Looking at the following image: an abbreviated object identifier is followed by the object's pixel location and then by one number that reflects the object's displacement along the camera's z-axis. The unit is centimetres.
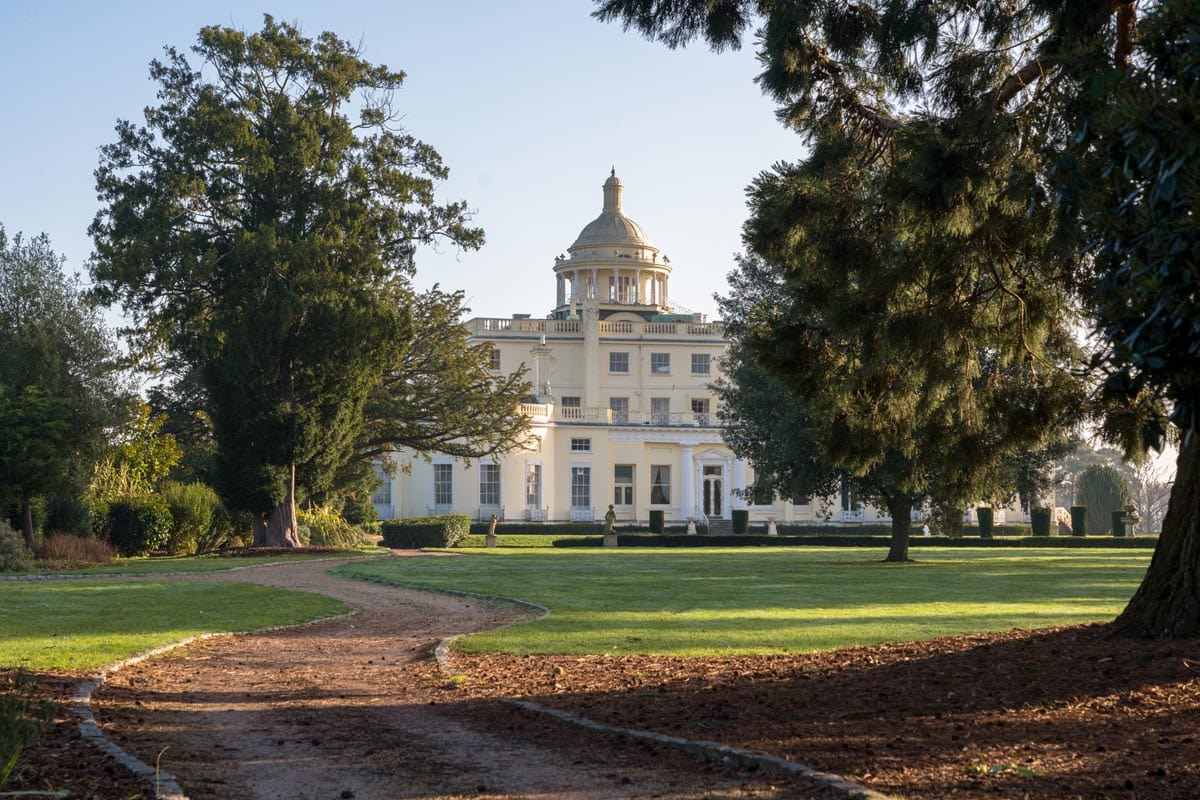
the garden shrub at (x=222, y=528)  3619
